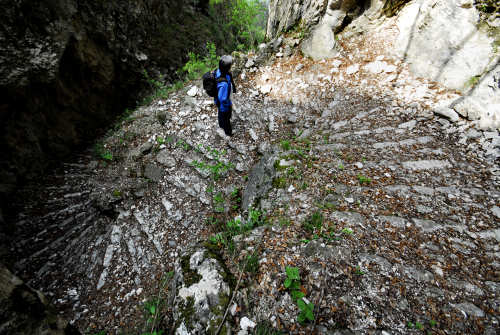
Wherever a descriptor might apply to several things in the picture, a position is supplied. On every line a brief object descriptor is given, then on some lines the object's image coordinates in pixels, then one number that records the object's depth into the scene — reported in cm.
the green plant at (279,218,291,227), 322
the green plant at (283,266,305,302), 239
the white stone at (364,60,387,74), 559
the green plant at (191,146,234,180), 501
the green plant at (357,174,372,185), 375
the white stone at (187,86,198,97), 652
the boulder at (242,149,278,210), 419
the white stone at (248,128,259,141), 577
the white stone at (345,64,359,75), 599
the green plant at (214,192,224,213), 441
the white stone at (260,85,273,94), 667
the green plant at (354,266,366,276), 255
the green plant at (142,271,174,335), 255
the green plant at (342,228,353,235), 297
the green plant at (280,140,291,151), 472
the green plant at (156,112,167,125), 597
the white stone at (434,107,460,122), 416
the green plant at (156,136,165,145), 562
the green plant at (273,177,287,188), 398
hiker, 417
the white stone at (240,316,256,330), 225
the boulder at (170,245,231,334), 229
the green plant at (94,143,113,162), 542
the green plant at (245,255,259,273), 271
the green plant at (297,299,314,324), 217
